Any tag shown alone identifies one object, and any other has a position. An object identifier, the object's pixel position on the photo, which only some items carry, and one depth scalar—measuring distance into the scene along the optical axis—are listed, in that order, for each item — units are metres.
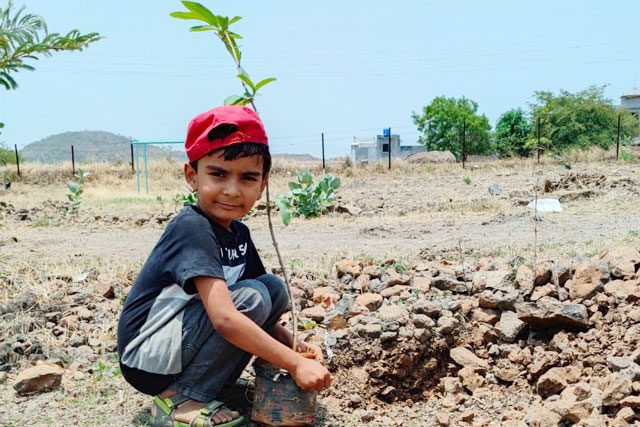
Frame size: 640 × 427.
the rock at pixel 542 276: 3.23
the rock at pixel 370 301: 3.32
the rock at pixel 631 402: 2.16
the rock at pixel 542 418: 2.27
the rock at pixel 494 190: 11.05
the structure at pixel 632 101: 54.78
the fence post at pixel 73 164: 21.15
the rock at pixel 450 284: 3.50
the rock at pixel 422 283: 3.54
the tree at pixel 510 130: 37.03
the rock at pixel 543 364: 2.73
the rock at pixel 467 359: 2.91
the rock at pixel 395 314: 3.02
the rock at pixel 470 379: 2.81
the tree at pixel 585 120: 31.16
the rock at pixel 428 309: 3.10
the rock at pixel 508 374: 2.81
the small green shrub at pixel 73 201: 10.13
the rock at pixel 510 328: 2.99
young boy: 2.04
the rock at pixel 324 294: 3.58
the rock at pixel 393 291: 3.47
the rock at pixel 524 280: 3.24
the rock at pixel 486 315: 3.15
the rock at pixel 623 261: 3.21
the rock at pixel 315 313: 3.24
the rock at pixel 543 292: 3.13
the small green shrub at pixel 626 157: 17.02
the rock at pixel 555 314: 2.88
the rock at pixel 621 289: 3.01
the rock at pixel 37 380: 2.69
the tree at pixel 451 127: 49.59
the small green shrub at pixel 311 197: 8.86
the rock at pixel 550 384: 2.59
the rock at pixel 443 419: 2.51
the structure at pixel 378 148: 49.44
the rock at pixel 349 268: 4.04
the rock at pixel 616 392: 2.21
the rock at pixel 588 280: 3.11
